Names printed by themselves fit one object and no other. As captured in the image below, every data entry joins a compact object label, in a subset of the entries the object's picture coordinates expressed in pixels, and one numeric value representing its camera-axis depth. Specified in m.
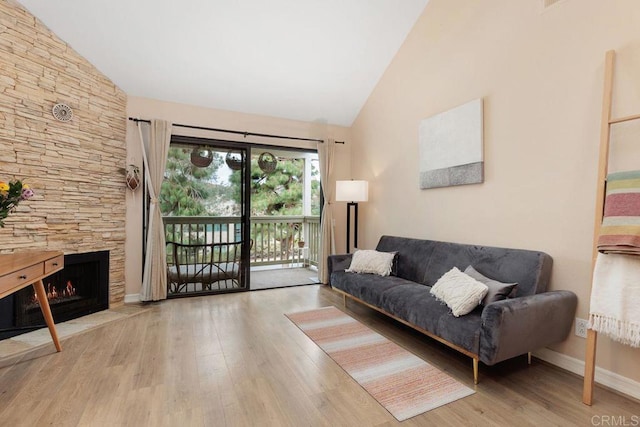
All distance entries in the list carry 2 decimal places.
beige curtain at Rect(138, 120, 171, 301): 3.61
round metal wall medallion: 2.91
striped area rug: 1.79
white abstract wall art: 2.79
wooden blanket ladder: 1.78
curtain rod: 3.65
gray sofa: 1.85
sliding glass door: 3.92
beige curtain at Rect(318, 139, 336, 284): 4.64
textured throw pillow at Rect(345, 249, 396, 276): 3.33
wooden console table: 1.80
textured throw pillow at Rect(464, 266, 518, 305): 2.10
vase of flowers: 1.92
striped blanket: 1.58
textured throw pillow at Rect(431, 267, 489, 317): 2.09
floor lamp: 4.14
